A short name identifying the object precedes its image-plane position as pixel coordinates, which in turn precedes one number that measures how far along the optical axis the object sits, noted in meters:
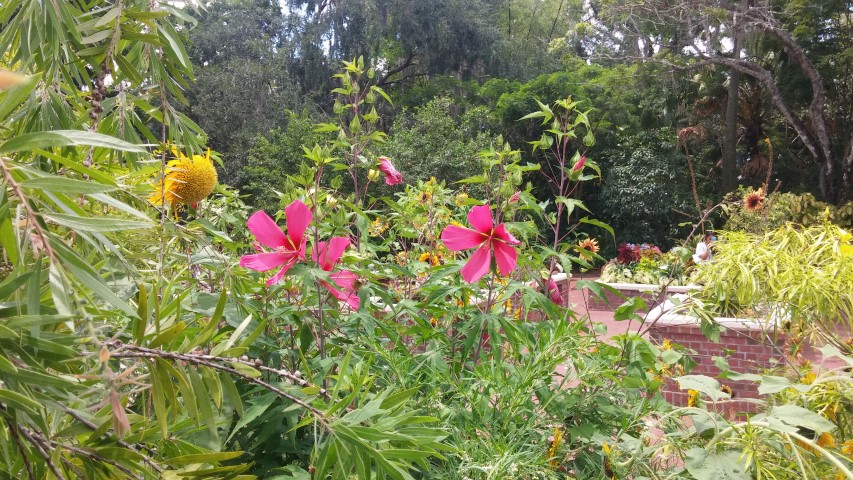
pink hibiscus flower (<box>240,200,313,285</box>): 1.01
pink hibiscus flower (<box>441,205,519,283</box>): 1.14
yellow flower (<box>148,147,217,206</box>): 1.01
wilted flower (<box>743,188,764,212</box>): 6.72
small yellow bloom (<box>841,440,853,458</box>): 1.00
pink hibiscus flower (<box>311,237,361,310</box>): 1.09
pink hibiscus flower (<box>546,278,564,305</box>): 1.45
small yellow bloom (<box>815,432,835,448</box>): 0.98
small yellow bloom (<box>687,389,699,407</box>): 1.33
